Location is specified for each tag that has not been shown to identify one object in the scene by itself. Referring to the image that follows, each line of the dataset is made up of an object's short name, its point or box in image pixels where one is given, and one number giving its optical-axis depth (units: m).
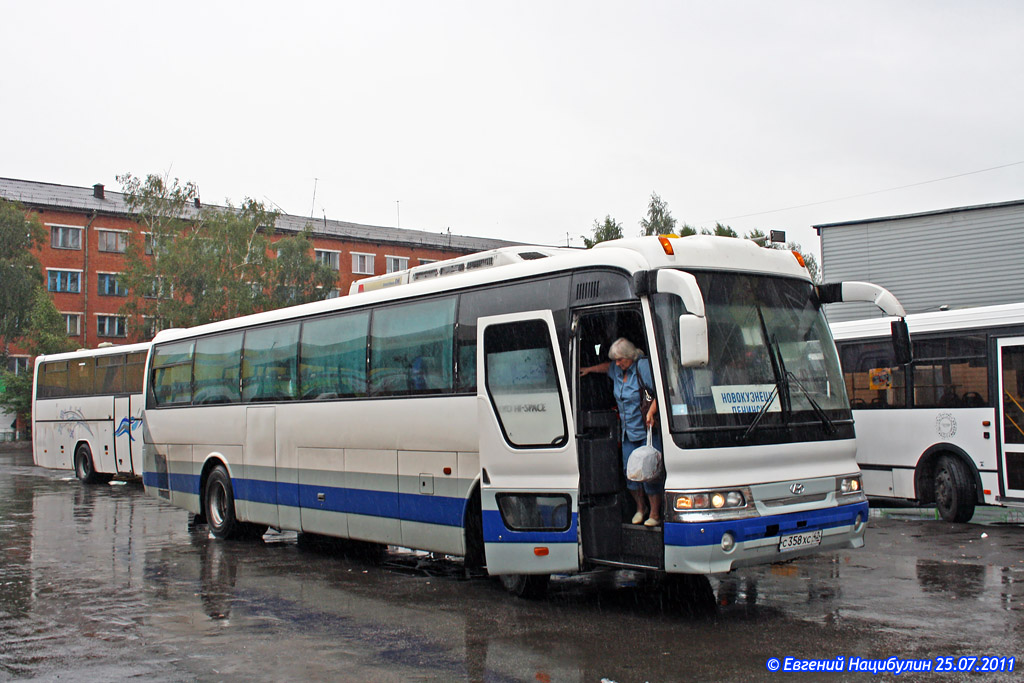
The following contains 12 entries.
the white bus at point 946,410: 14.30
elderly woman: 8.40
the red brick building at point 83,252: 63.88
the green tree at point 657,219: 67.69
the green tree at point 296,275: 57.56
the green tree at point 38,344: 50.56
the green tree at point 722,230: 52.66
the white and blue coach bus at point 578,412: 8.02
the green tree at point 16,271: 54.59
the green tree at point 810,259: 65.69
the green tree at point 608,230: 59.53
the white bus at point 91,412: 25.73
